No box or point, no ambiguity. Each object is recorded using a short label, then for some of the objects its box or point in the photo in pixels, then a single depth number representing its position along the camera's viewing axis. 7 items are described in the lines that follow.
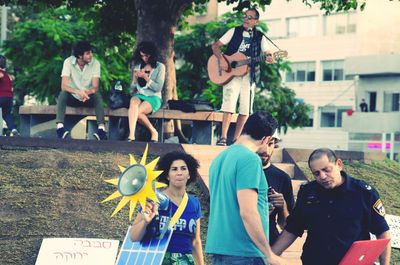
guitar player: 13.38
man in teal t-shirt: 6.59
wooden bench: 14.26
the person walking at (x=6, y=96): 15.23
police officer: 7.22
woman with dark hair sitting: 13.53
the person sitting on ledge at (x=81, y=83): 13.94
